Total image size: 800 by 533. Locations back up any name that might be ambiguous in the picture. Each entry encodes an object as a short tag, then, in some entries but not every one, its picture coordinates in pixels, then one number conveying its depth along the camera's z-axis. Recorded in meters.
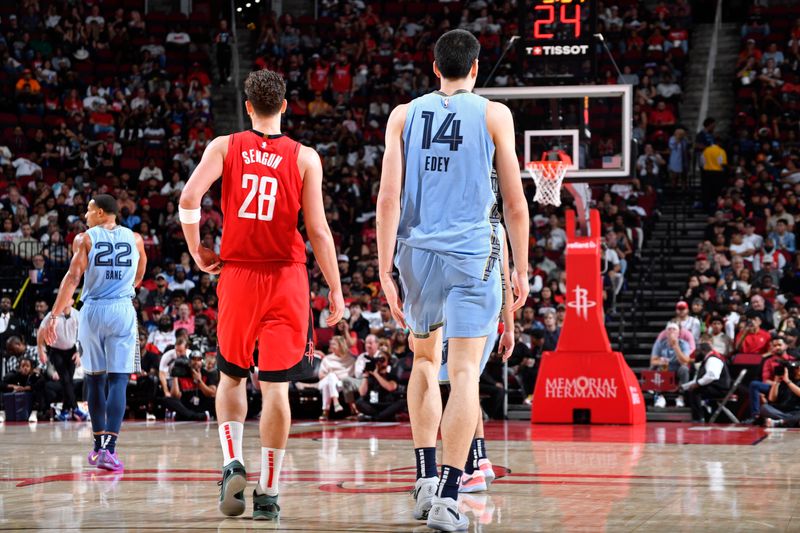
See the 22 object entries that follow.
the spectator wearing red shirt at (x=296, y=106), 24.00
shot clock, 13.19
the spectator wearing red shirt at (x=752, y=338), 14.39
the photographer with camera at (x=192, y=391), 15.25
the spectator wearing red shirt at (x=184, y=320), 17.30
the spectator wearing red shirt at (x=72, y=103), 23.47
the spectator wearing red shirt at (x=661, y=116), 21.69
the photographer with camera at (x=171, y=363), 15.47
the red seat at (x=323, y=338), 17.08
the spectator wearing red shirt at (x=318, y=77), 24.30
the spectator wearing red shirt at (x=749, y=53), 22.08
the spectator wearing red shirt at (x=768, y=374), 13.37
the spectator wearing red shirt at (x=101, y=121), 23.17
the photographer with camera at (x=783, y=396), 13.05
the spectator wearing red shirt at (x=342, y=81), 24.20
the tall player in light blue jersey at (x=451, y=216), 4.97
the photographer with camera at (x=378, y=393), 14.68
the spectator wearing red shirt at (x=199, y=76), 24.61
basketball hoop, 13.31
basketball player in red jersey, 5.36
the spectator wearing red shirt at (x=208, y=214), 20.12
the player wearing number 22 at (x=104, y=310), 8.34
